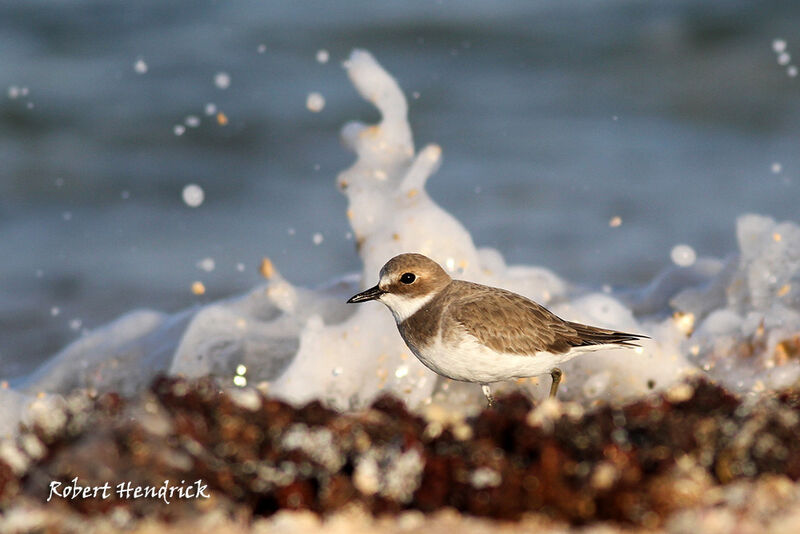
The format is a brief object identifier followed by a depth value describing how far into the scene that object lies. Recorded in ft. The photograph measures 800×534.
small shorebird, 33.65
